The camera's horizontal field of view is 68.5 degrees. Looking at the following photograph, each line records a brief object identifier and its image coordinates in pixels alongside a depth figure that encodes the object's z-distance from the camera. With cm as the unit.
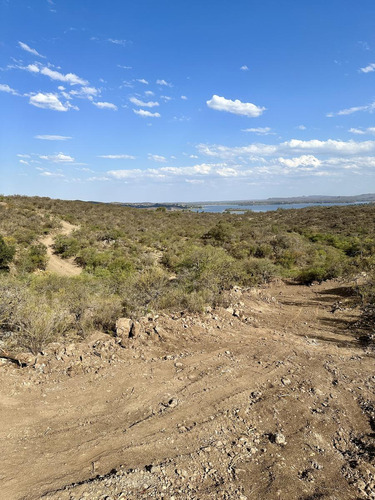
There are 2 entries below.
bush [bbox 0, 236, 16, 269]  1784
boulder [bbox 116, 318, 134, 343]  705
